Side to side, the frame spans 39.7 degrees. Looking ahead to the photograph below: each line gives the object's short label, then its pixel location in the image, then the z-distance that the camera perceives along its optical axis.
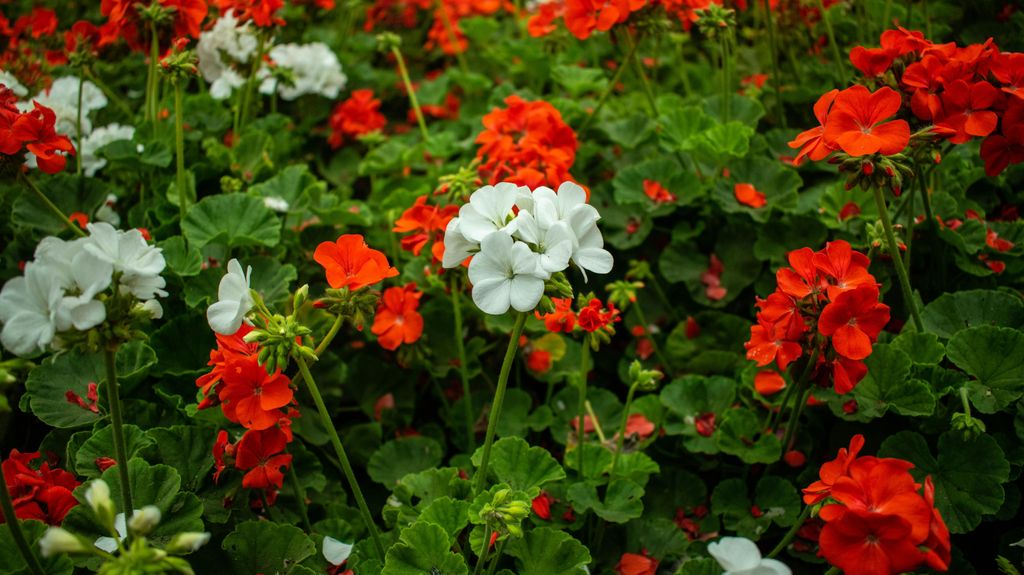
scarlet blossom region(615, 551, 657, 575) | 0.88
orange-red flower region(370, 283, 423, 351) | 0.96
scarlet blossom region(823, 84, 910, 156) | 0.79
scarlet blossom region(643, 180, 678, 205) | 1.09
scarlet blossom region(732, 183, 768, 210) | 1.07
